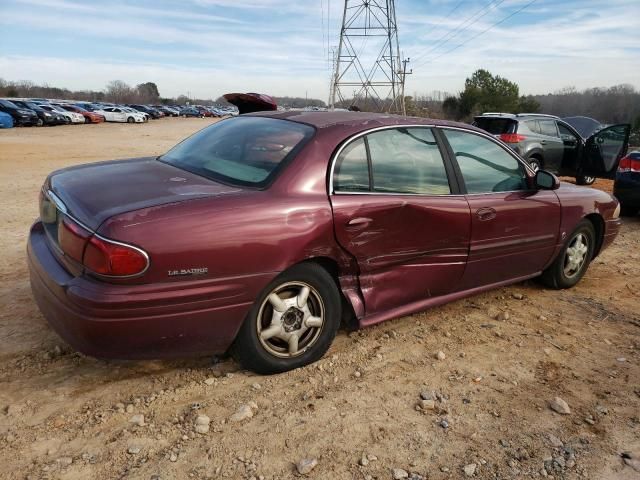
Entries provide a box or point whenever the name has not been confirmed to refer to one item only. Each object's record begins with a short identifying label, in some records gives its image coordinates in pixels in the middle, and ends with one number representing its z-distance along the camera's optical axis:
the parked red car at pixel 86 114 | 40.44
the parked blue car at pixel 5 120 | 29.11
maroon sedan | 2.49
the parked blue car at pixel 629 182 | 7.69
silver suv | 11.15
